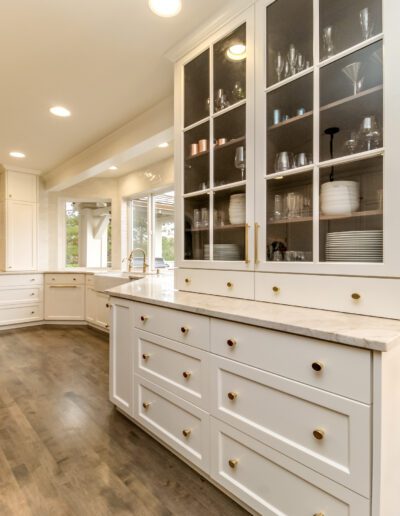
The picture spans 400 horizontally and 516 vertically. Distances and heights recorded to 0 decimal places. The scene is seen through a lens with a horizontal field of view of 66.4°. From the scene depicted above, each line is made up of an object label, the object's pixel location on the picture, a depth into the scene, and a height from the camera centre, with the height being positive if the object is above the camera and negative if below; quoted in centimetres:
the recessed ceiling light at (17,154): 409 +137
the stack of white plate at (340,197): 132 +26
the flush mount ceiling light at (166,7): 163 +136
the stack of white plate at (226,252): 177 +2
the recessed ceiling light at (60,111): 284 +136
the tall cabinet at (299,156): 122 +49
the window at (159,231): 461 +37
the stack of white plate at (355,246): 123 +4
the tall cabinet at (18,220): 473 +55
